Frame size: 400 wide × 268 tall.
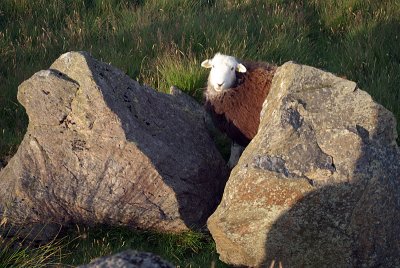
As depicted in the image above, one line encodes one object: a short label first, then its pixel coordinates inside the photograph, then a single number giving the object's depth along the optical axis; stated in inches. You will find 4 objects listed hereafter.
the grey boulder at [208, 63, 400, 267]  211.2
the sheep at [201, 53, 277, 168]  284.5
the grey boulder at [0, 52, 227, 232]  245.9
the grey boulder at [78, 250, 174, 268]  132.6
